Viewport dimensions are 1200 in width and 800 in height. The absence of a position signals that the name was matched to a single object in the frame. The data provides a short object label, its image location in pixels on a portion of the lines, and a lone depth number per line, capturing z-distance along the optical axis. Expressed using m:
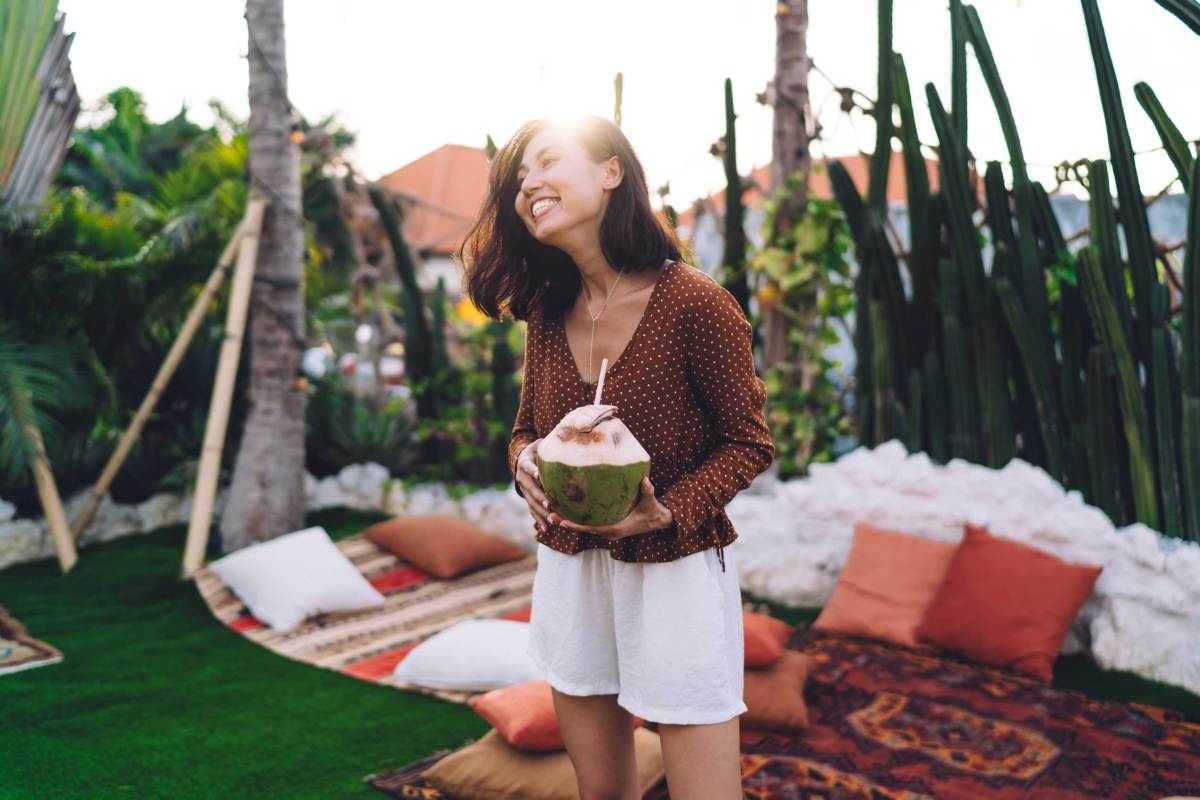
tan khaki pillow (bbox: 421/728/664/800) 2.36
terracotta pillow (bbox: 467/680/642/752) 2.45
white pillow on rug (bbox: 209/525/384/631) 3.88
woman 1.40
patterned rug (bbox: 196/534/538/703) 3.55
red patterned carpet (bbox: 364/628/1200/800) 2.46
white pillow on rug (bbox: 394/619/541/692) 3.15
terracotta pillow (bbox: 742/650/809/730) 2.78
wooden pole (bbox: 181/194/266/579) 4.41
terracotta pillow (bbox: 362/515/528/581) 4.54
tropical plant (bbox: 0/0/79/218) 4.13
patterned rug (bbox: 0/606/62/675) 3.26
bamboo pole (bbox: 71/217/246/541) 4.70
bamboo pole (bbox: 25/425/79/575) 4.49
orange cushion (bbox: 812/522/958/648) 3.52
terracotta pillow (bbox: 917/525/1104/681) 3.23
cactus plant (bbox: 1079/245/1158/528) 3.32
